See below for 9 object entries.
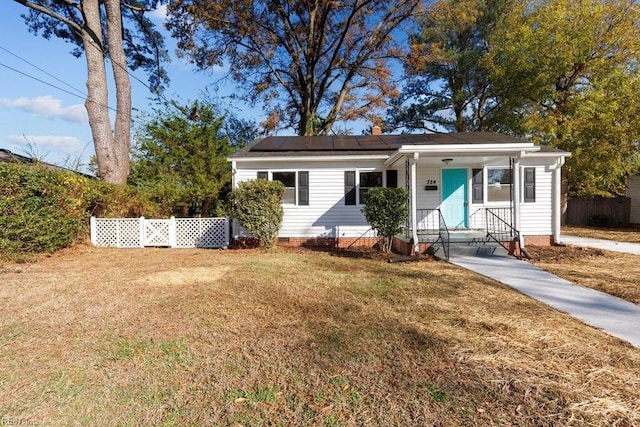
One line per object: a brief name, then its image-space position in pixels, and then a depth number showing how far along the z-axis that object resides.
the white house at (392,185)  10.84
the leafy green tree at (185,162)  13.73
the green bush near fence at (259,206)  9.55
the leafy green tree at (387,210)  8.69
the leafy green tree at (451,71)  19.27
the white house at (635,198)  18.31
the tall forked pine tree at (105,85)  13.46
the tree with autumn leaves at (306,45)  18.09
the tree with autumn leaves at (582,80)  15.56
